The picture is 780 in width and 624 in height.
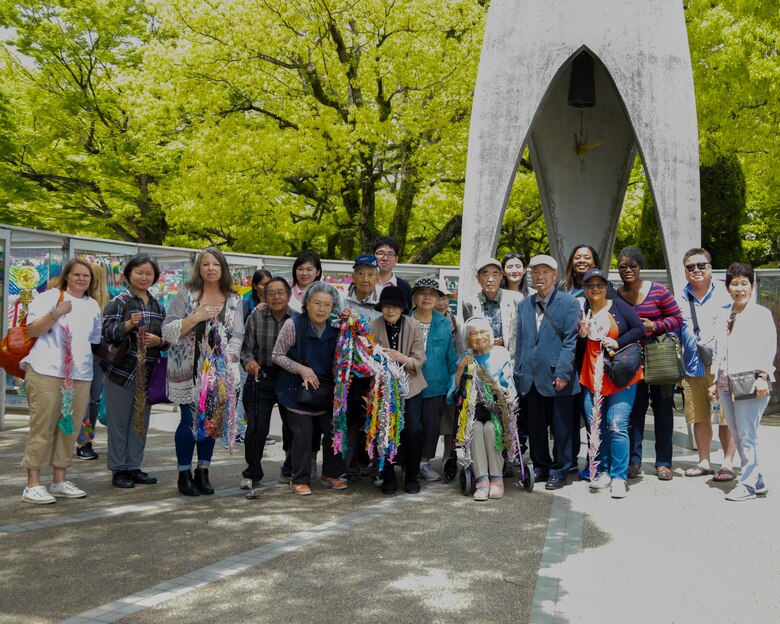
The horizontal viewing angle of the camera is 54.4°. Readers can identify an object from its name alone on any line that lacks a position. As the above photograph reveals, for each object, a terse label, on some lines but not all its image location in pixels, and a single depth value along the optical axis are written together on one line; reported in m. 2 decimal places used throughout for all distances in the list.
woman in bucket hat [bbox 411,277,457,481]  6.33
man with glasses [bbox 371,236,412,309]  6.66
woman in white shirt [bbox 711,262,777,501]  5.68
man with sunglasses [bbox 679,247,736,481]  6.45
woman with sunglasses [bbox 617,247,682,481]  6.28
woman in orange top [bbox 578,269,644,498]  6.06
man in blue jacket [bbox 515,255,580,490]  6.18
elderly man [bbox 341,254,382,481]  5.96
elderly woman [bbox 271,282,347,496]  5.81
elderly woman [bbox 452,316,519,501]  5.84
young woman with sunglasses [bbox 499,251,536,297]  6.75
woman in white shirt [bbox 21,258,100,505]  5.34
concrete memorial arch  7.95
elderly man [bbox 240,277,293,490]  5.93
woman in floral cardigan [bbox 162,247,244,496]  5.61
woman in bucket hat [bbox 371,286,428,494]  6.01
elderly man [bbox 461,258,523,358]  6.54
